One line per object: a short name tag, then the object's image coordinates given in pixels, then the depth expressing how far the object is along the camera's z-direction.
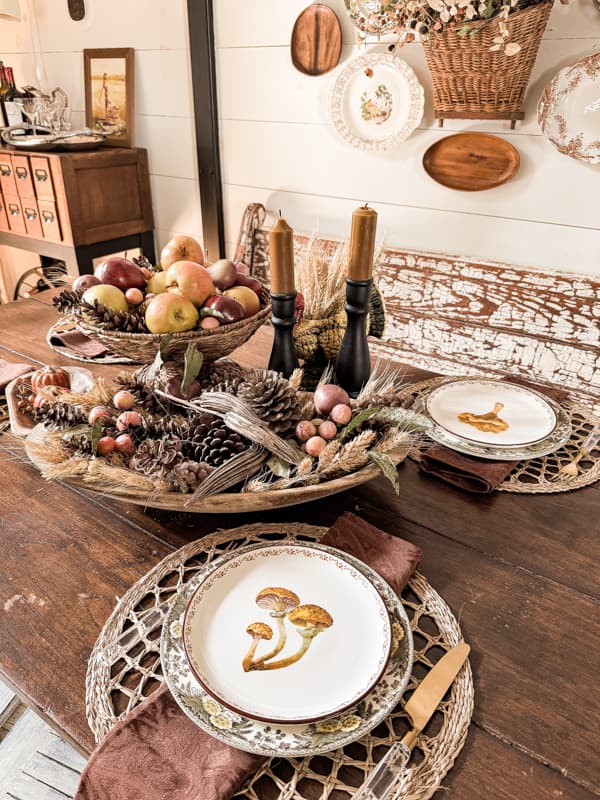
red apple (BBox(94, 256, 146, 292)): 0.97
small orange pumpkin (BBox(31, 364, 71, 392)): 1.01
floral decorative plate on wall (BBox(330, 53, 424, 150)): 1.85
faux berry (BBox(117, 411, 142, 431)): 0.77
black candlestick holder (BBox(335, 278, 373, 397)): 0.90
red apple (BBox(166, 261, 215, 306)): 0.93
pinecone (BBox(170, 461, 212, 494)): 0.69
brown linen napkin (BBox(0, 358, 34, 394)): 1.09
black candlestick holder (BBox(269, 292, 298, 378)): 0.89
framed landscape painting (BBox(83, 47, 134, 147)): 2.54
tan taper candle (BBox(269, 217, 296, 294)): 0.82
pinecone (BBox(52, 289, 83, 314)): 0.92
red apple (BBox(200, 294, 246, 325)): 0.92
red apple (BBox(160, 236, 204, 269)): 1.04
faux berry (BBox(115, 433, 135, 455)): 0.75
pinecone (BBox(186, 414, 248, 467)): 0.73
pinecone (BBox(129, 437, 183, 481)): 0.70
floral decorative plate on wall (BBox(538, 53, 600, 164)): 1.54
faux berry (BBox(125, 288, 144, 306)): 0.95
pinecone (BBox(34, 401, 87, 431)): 0.78
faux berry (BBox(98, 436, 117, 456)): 0.74
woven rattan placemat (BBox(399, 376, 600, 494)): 0.85
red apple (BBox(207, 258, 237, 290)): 1.00
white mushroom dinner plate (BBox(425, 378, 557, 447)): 0.94
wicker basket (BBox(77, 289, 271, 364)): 0.88
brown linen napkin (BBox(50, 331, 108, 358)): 1.30
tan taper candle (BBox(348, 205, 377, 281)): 0.84
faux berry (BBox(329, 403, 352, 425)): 0.79
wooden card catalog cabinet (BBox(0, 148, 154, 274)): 2.36
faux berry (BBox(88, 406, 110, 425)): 0.77
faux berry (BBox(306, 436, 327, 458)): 0.75
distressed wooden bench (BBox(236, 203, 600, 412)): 1.78
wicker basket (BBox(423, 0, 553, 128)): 1.43
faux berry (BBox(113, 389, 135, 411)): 0.82
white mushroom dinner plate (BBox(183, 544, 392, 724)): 0.52
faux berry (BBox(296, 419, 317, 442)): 0.77
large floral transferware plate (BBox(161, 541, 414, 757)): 0.50
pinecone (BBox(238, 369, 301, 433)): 0.75
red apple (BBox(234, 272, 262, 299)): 1.03
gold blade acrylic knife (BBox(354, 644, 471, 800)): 0.47
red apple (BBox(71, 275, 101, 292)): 0.97
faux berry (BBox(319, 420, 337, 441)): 0.77
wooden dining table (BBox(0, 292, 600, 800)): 0.51
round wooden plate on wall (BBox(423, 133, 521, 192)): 1.76
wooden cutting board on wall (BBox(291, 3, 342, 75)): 1.92
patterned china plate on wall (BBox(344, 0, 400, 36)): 1.55
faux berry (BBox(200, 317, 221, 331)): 0.91
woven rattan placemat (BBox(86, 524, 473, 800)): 0.48
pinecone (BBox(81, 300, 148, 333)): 0.89
